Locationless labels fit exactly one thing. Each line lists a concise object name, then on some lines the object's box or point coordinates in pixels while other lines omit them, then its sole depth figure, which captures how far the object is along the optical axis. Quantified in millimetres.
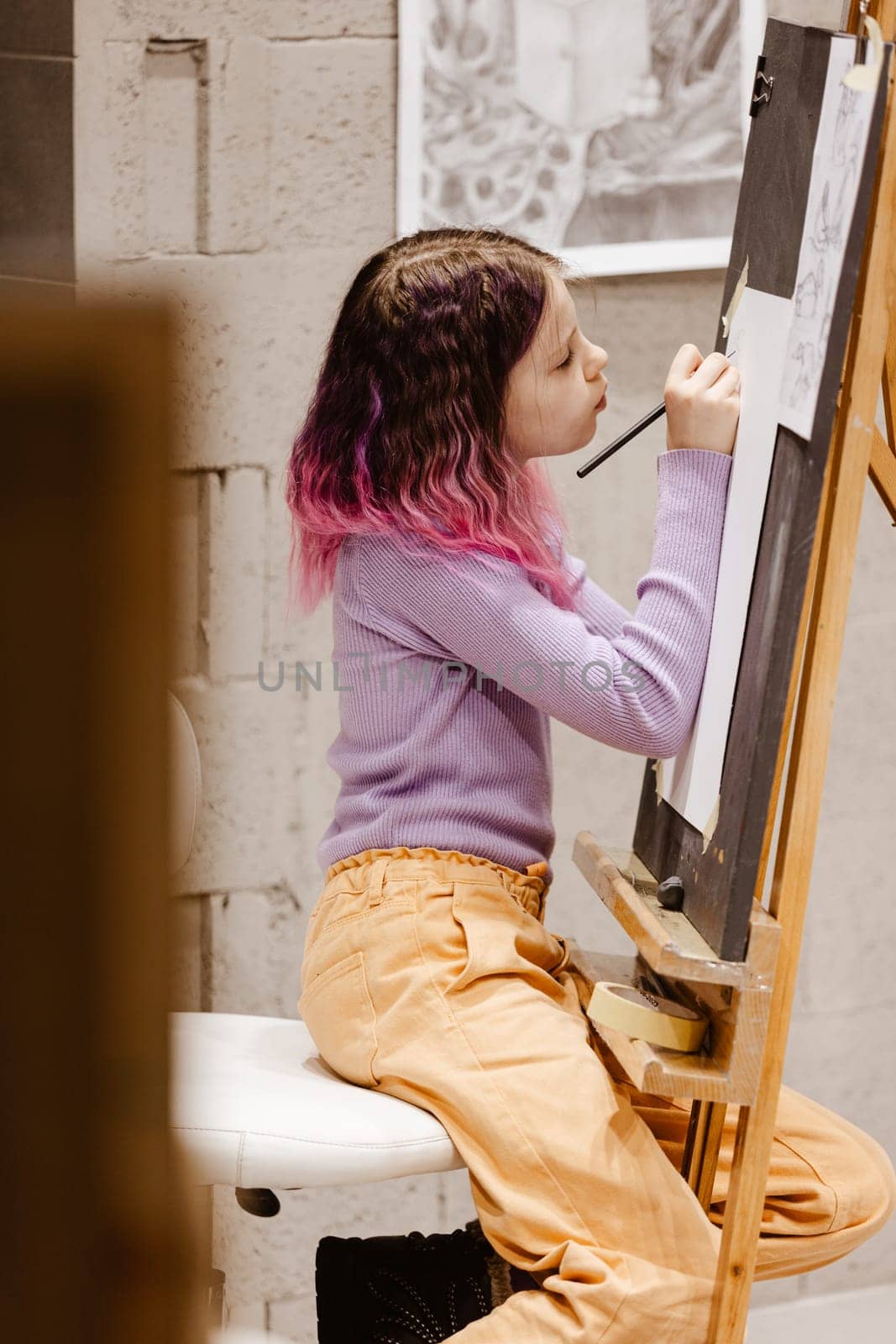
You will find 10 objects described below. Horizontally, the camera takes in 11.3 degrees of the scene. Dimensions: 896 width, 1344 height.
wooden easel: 3407
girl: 3510
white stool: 3547
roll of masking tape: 3496
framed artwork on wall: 4064
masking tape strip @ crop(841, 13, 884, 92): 3347
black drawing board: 3393
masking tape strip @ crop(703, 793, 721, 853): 3511
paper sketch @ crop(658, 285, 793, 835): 3499
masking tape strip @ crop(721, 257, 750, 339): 3645
